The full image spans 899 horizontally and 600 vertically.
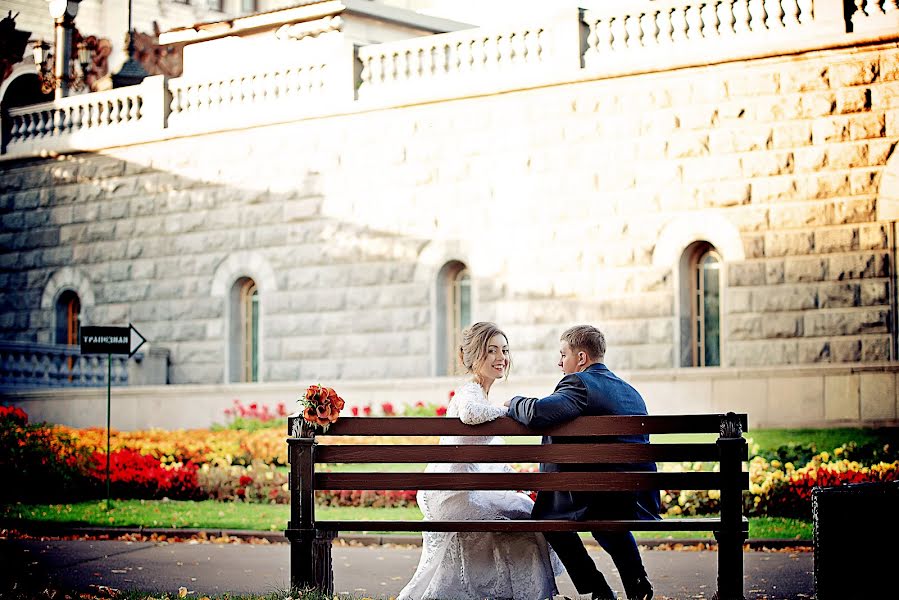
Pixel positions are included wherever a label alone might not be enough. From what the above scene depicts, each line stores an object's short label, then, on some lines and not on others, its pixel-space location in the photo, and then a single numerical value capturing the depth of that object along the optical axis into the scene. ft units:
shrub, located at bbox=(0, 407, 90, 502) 51.55
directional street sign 51.11
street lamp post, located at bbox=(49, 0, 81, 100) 87.81
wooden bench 24.07
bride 26.18
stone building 58.54
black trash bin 20.90
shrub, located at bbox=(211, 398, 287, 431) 69.46
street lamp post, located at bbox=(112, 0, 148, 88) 88.33
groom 25.23
